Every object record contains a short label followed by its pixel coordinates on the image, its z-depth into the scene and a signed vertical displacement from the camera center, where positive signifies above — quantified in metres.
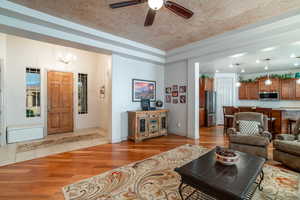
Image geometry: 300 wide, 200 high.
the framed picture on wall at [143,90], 4.83 +0.36
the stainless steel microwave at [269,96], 6.29 +0.17
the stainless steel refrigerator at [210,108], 6.71 -0.43
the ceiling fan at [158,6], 1.90 +1.42
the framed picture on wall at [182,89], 4.98 +0.39
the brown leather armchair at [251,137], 3.04 -0.87
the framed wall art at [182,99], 4.97 +0.02
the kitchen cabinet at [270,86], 6.29 +0.66
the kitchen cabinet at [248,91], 6.95 +0.45
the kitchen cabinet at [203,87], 6.77 +0.62
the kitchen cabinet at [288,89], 5.92 +0.46
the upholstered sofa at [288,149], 2.57 -0.99
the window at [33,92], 4.65 +0.25
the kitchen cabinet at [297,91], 5.79 +0.36
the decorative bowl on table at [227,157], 1.80 -0.77
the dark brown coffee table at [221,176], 1.36 -0.88
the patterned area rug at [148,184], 1.89 -1.33
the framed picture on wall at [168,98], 5.49 +0.06
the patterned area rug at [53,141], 3.69 -1.29
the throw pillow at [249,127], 3.47 -0.72
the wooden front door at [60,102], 5.08 -0.10
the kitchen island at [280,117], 4.57 -0.62
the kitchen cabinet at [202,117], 6.62 -0.85
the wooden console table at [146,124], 4.31 -0.82
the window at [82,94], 5.85 +0.23
